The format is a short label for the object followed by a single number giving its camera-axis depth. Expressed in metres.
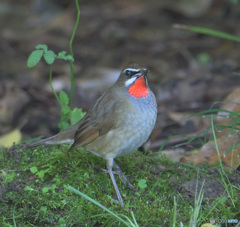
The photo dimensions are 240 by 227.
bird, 9.48
